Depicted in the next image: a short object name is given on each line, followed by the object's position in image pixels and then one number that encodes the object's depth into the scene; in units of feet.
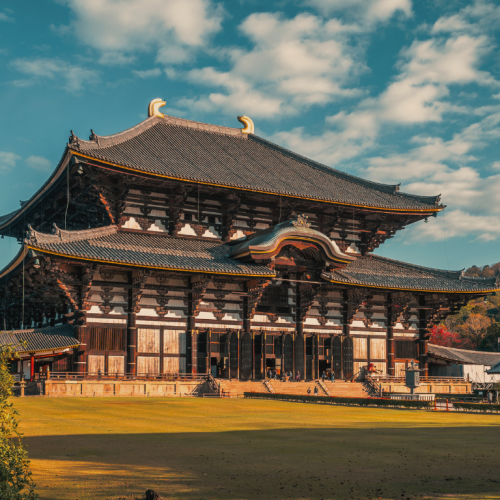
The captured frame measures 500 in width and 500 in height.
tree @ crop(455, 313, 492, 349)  329.72
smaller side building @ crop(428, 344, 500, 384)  184.24
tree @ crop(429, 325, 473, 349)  315.99
